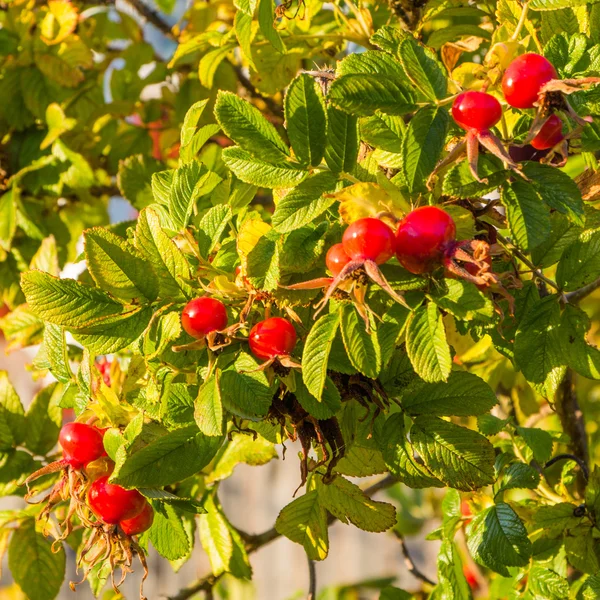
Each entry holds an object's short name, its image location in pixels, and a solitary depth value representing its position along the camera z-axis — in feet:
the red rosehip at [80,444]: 3.98
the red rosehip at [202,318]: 3.85
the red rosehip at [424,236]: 3.70
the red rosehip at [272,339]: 3.82
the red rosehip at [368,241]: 3.70
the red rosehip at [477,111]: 3.74
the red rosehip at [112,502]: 3.95
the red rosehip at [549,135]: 3.80
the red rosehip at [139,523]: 4.02
